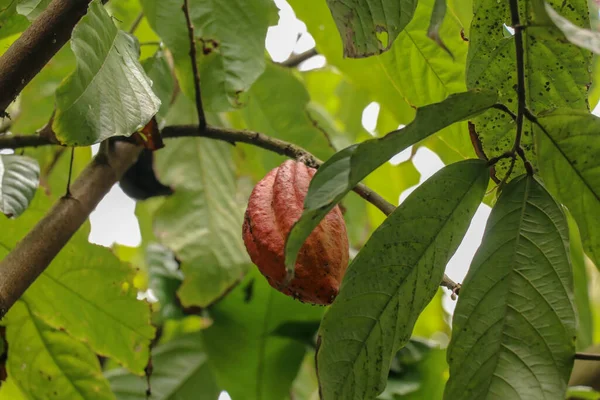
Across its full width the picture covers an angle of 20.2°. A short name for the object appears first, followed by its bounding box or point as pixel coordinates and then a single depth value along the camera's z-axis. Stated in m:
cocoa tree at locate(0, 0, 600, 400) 1.28
